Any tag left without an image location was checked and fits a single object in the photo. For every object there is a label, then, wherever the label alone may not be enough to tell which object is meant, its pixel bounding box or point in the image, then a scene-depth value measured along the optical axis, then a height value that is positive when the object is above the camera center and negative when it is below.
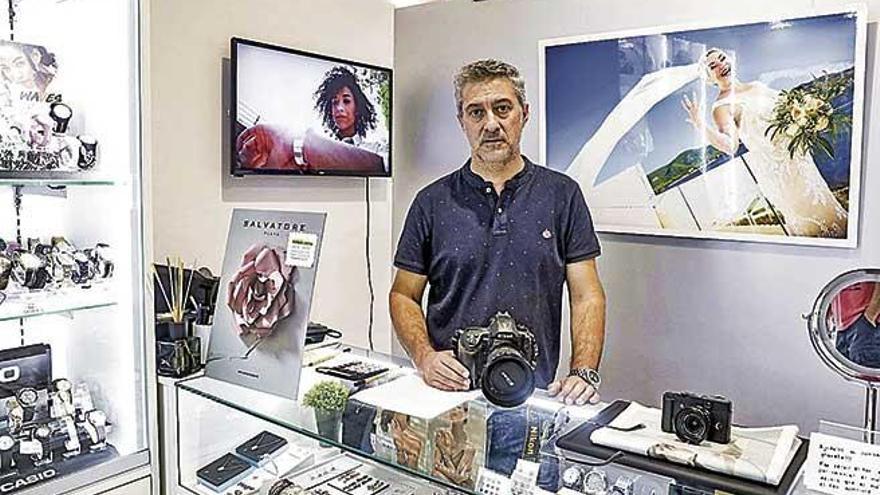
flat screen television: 2.58 +0.40
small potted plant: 1.41 -0.39
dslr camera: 1.43 -0.29
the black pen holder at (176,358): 1.72 -0.34
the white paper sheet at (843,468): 1.05 -0.37
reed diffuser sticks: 1.81 -0.20
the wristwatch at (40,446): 1.63 -0.53
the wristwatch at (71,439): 1.68 -0.53
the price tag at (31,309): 1.61 -0.21
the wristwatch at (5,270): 1.64 -0.13
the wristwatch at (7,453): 1.59 -0.53
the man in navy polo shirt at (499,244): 2.09 -0.08
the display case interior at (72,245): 1.64 -0.08
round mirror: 1.31 -0.20
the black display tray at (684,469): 1.04 -0.39
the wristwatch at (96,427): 1.73 -0.51
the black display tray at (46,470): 1.53 -0.57
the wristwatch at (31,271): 1.68 -0.13
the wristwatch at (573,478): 1.19 -0.43
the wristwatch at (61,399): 1.73 -0.45
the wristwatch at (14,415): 1.66 -0.47
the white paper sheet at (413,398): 1.46 -0.38
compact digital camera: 1.17 -0.33
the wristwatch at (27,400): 1.69 -0.44
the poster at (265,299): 1.54 -0.18
